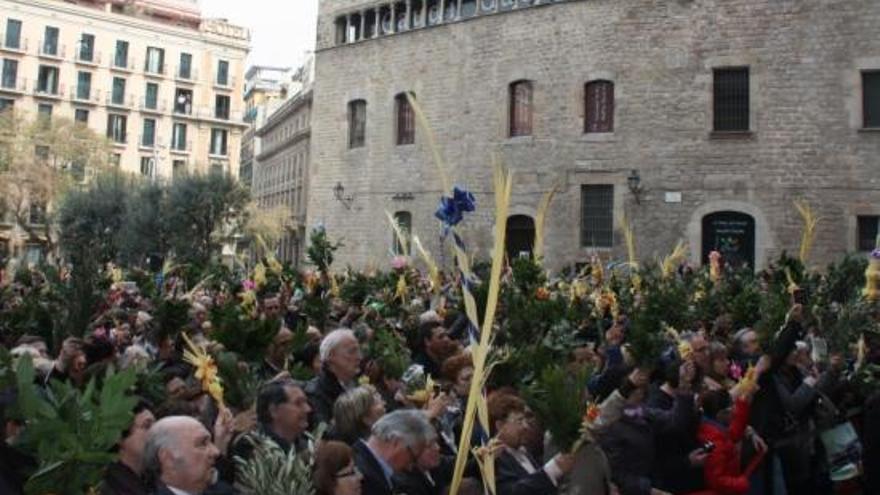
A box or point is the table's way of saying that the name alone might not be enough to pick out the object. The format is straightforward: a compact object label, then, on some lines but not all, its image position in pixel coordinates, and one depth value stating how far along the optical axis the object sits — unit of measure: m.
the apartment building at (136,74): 52.41
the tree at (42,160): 40.09
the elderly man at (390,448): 3.86
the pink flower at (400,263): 14.41
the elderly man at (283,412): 4.25
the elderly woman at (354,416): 4.39
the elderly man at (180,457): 3.38
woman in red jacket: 5.10
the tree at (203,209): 30.83
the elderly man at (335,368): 5.31
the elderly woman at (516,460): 3.99
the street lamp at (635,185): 21.62
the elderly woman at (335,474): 3.44
